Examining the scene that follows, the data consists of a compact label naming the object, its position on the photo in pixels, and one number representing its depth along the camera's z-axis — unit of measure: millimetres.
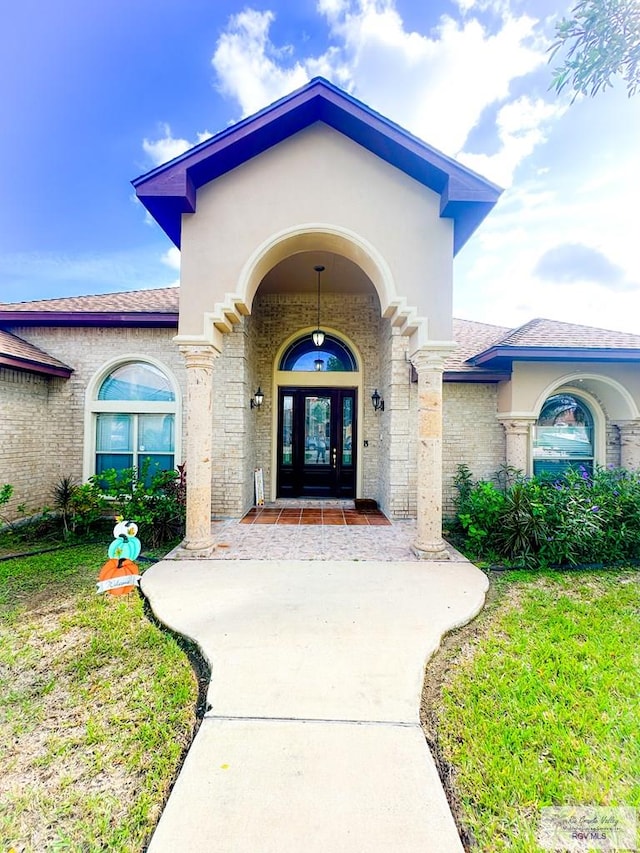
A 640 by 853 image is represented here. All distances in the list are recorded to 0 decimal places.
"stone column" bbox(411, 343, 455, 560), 5234
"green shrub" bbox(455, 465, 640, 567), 5469
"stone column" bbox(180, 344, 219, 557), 5301
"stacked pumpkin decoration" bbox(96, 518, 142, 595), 4250
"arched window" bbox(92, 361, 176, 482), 7738
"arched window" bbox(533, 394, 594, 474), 8109
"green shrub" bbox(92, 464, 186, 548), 6113
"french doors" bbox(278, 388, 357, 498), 9320
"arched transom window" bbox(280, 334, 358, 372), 9305
